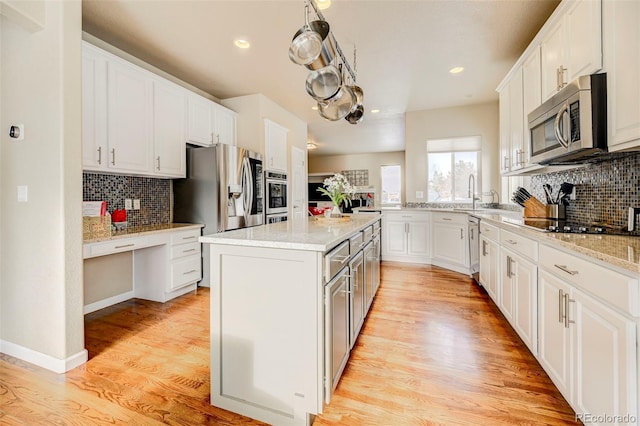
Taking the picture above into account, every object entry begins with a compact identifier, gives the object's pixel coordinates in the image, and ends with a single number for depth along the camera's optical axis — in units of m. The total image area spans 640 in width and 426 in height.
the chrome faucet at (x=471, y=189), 4.51
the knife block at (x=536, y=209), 2.63
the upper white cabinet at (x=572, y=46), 1.62
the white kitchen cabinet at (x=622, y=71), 1.36
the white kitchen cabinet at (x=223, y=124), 3.80
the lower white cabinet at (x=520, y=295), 1.78
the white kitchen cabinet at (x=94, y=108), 2.34
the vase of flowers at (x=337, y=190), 2.48
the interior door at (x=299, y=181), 5.17
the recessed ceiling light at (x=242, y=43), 2.78
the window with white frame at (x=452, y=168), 4.95
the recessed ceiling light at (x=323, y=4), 2.20
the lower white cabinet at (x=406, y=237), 4.73
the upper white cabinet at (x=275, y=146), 4.28
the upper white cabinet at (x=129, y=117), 2.56
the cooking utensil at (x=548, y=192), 2.75
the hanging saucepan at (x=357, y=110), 2.58
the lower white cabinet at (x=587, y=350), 1.00
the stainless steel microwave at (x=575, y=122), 1.58
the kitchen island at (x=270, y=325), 1.35
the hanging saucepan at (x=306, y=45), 1.61
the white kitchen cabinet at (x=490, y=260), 2.57
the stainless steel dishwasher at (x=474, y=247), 3.40
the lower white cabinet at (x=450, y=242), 4.09
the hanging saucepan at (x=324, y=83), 1.98
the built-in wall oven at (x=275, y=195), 4.21
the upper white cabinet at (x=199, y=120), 3.43
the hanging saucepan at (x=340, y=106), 2.29
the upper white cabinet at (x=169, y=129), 3.02
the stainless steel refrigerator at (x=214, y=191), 3.29
